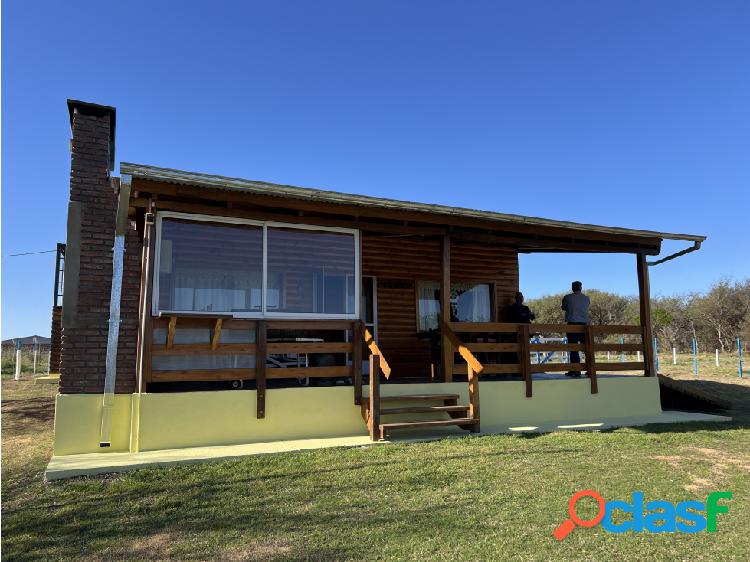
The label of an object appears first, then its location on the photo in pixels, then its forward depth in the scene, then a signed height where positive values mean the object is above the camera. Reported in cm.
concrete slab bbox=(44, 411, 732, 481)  507 -113
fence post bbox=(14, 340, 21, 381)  1869 -66
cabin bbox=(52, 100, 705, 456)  610 +32
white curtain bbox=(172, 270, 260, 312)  652 +76
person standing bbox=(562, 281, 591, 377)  966 +72
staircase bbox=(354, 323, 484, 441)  654 -77
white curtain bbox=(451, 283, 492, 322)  1082 +96
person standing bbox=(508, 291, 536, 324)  937 +60
